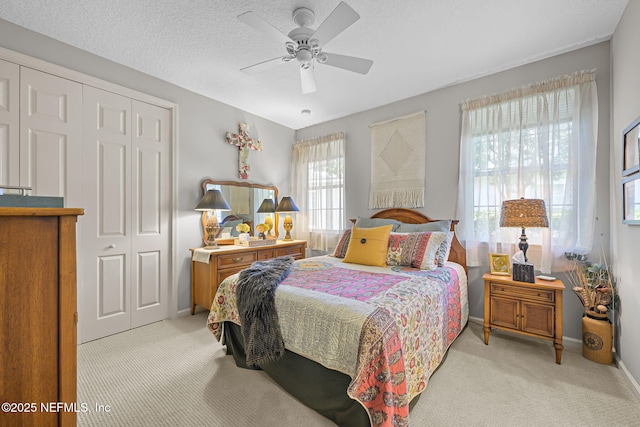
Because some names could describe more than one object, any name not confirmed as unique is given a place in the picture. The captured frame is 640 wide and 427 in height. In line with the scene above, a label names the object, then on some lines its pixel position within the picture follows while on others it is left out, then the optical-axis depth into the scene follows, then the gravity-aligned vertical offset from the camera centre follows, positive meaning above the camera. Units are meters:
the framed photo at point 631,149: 1.75 +0.44
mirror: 3.60 +0.13
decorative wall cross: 3.83 +0.95
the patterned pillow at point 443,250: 2.65 -0.38
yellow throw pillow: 2.69 -0.36
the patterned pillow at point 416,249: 2.54 -0.36
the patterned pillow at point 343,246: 3.16 -0.40
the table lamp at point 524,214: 2.29 -0.01
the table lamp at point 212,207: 3.24 +0.05
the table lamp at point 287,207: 4.04 +0.07
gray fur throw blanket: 1.79 -0.73
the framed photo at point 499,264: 2.59 -0.50
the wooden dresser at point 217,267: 3.07 -0.66
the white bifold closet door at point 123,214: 2.61 -0.03
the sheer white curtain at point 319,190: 4.18 +0.36
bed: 1.35 -0.75
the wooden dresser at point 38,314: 0.73 -0.30
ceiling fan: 1.72 +1.23
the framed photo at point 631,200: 1.76 +0.09
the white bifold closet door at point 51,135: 2.27 +0.67
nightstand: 2.18 -0.81
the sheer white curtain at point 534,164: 2.40 +0.47
